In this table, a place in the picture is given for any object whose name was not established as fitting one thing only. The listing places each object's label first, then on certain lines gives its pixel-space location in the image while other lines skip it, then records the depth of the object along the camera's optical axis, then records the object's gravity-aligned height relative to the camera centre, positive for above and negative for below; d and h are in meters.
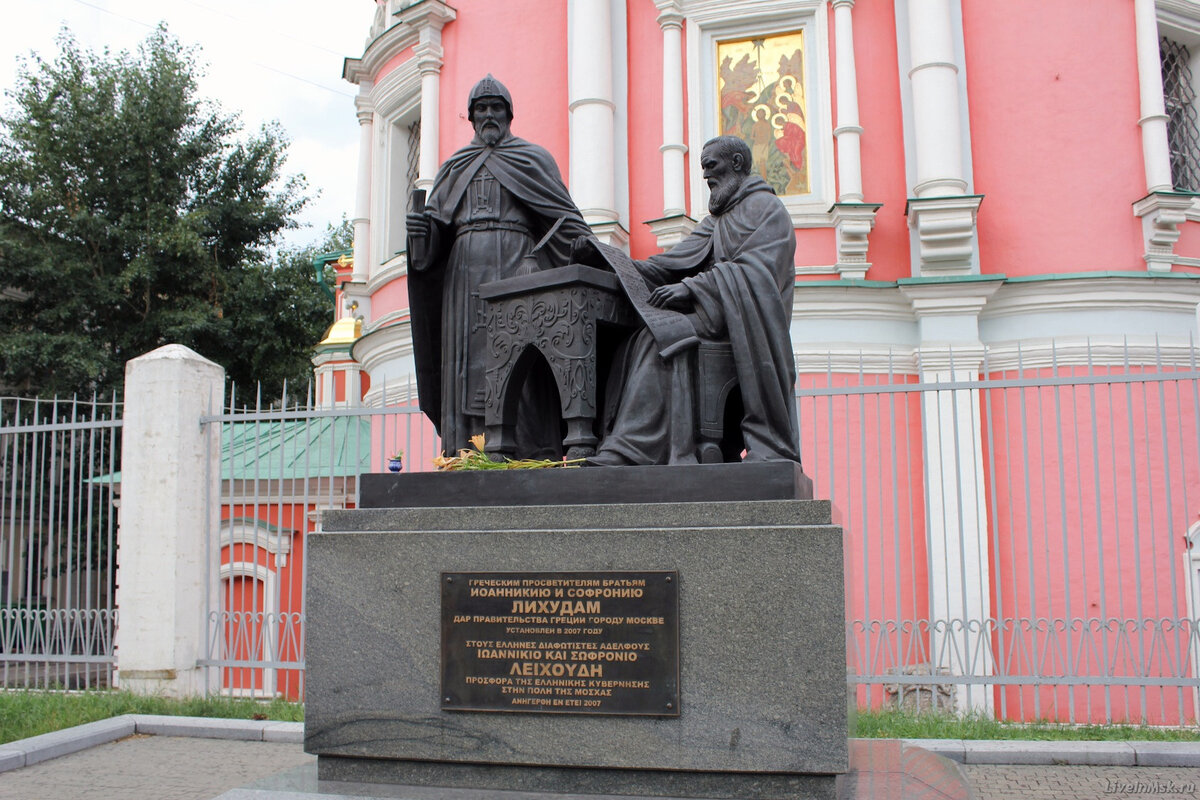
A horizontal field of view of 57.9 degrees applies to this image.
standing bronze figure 4.82 +1.32
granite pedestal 3.79 -0.41
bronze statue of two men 4.32 +1.05
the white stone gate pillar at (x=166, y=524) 8.36 +0.17
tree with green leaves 18.09 +5.43
